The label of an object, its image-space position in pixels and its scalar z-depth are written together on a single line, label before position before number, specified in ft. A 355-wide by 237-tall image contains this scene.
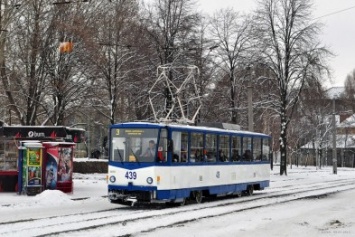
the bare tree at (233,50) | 157.48
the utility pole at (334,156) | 185.06
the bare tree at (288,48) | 151.64
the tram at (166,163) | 62.95
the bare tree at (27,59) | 106.73
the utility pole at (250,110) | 125.59
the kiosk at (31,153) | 75.00
